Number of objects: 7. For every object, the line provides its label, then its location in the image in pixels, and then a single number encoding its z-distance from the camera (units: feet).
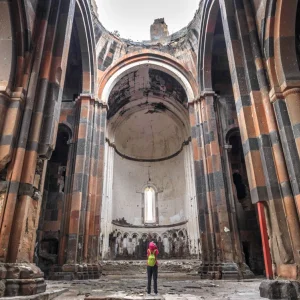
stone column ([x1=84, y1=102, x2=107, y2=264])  31.40
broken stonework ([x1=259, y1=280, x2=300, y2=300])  12.66
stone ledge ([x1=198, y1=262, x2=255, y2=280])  27.35
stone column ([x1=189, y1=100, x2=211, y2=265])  31.55
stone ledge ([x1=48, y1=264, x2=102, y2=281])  27.55
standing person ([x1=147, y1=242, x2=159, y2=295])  16.33
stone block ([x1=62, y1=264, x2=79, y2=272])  28.01
